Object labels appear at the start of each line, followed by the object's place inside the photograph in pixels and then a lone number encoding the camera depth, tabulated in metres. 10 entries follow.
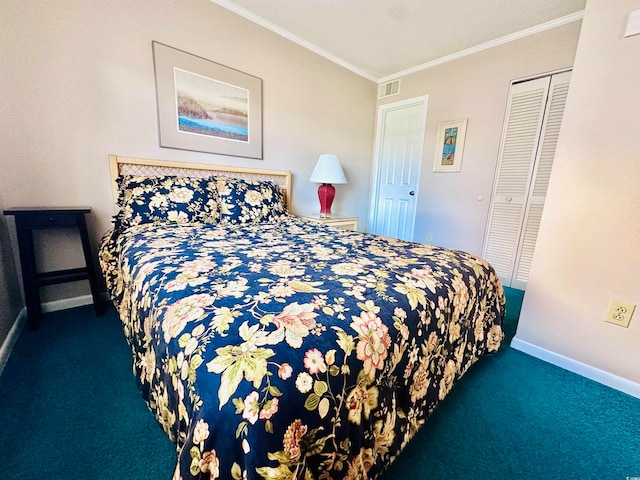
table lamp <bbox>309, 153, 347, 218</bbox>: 2.93
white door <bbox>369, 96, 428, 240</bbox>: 3.42
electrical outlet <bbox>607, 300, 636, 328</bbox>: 1.39
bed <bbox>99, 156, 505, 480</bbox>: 0.50
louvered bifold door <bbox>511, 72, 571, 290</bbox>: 2.40
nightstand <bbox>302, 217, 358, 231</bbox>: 2.84
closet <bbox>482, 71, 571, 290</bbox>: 2.46
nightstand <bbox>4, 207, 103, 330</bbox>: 1.60
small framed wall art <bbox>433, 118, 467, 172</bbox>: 3.02
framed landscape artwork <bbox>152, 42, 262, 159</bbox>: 2.13
